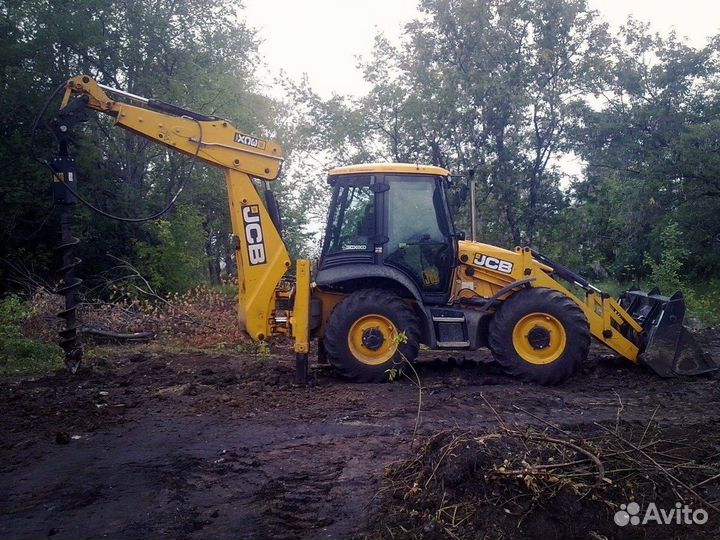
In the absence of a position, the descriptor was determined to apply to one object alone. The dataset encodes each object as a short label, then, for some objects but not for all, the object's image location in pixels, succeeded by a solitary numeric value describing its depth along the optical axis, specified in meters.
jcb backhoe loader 7.86
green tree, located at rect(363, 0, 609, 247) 18.06
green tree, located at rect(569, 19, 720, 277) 17.14
